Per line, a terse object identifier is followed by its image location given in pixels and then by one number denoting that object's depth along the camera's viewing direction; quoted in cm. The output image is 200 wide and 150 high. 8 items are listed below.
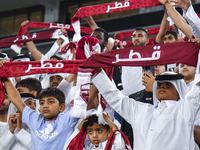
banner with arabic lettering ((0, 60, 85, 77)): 336
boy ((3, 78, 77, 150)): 300
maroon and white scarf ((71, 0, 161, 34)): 433
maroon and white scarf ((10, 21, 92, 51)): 548
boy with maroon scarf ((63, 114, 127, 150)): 289
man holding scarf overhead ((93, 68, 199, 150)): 256
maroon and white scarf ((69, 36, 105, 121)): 291
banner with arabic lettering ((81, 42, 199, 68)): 255
